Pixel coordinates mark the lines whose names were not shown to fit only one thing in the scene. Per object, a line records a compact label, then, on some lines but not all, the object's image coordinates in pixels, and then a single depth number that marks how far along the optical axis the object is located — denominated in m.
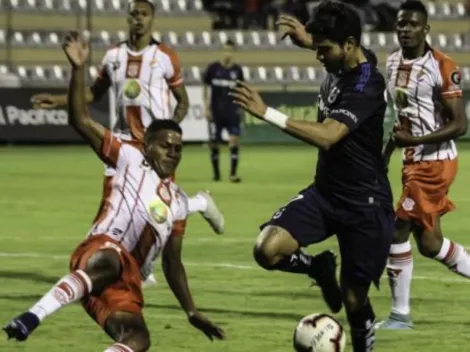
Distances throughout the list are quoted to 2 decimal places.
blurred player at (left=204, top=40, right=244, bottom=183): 44.00
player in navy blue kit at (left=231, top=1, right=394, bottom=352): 15.04
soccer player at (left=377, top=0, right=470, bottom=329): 18.85
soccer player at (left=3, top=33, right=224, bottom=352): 13.64
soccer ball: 14.77
